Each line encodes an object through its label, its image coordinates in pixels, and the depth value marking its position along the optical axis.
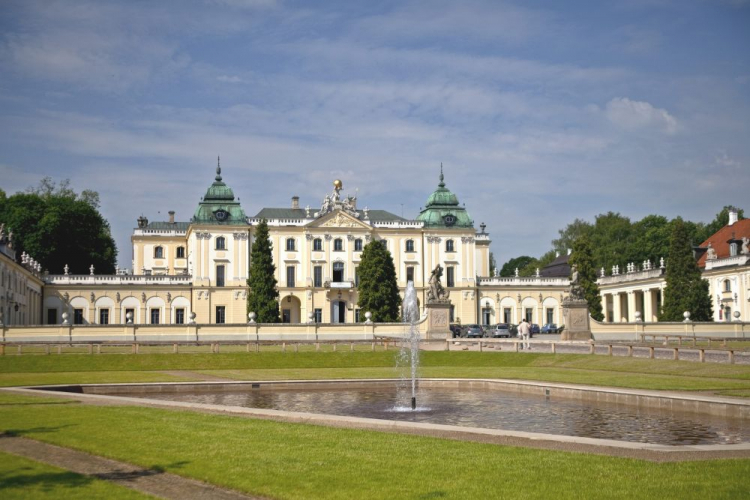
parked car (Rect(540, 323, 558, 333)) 84.29
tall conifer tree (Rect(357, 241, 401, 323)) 82.62
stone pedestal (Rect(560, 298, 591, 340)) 49.22
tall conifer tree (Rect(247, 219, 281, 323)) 75.75
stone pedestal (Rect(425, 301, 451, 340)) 51.62
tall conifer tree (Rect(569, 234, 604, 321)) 77.88
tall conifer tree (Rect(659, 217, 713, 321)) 66.69
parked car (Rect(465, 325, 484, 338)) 66.00
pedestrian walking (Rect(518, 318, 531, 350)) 48.00
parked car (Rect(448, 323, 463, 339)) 69.31
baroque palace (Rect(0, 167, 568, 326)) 88.69
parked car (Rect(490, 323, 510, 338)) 67.19
